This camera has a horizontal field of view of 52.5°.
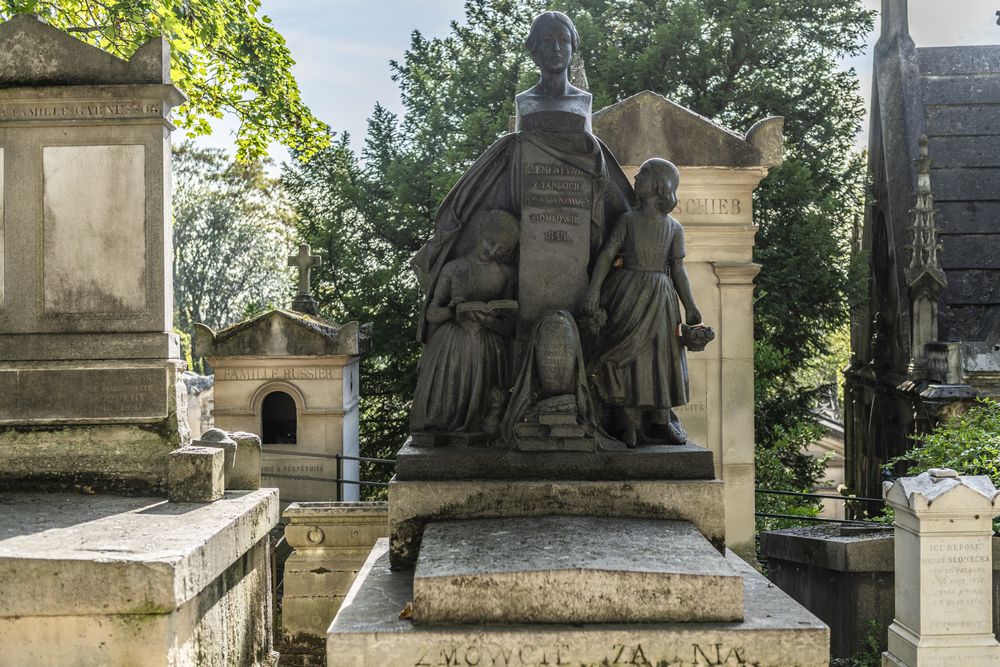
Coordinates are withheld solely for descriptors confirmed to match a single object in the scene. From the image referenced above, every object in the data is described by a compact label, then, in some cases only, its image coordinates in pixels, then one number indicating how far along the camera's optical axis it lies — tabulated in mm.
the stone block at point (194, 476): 6102
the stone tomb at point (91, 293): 6520
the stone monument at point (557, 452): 3855
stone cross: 13023
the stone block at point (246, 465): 6512
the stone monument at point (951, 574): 6152
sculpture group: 5250
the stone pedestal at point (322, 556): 6543
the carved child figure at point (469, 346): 5305
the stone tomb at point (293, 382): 11336
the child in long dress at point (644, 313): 5242
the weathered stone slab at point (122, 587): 4426
